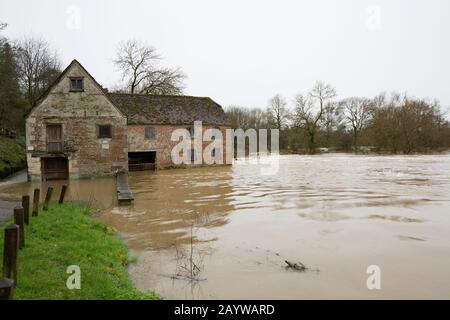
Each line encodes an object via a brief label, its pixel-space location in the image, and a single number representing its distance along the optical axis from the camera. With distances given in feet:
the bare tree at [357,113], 215.51
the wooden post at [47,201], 43.07
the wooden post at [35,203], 38.70
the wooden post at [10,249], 18.94
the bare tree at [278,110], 234.58
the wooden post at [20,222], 26.55
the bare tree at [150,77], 153.89
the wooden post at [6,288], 14.78
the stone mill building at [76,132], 86.02
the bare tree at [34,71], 151.02
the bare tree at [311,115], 198.80
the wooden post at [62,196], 46.80
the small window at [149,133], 103.91
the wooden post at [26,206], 33.68
